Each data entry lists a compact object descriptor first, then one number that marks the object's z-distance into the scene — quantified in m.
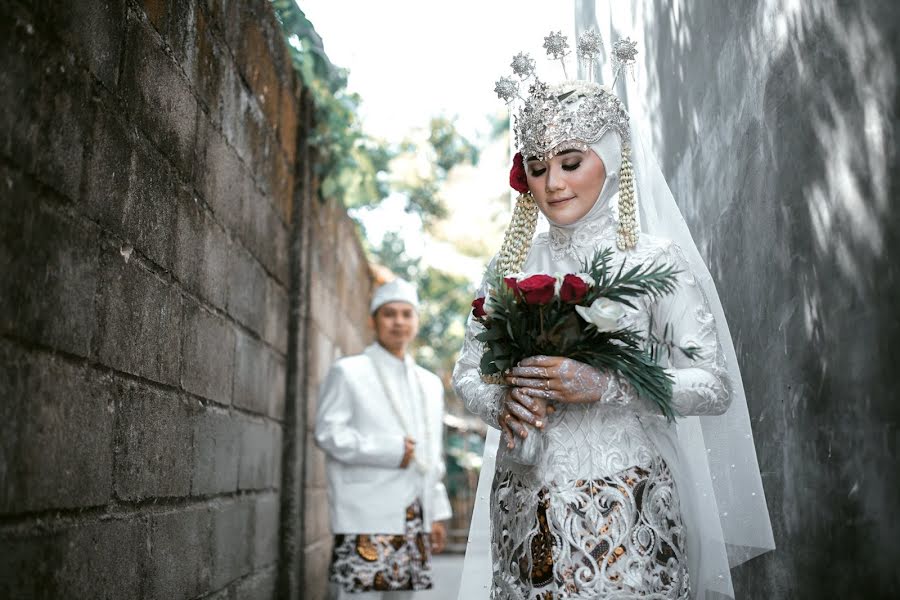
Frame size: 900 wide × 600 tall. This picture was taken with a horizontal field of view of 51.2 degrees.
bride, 2.43
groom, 5.22
